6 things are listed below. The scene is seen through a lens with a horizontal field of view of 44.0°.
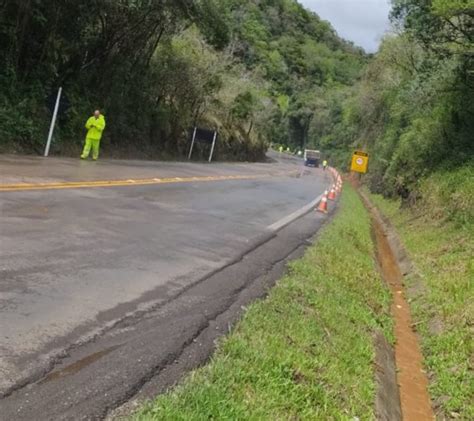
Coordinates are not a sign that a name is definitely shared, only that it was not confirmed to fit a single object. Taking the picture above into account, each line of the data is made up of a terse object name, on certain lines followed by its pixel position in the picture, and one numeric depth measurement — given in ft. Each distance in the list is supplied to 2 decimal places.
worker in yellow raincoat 63.52
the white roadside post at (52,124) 60.64
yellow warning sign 162.61
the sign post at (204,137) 114.73
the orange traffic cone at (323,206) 64.26
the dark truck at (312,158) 222.07
